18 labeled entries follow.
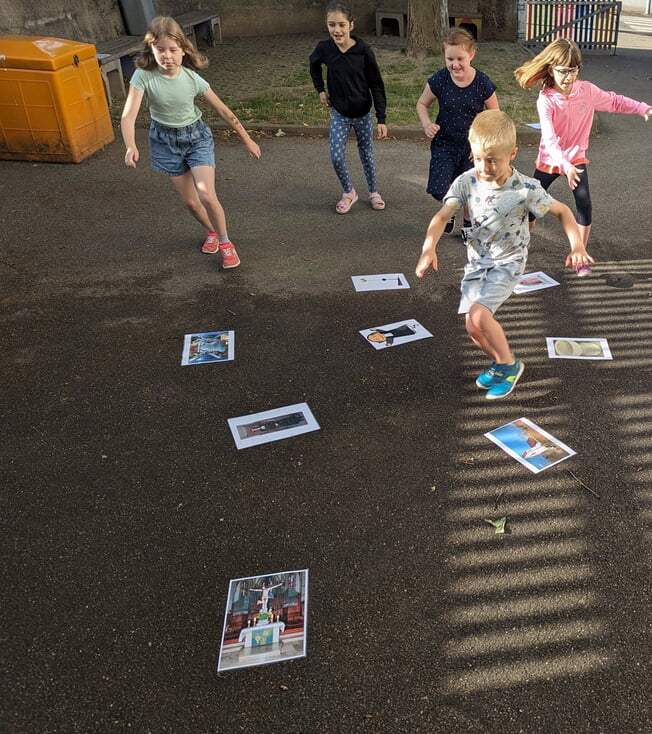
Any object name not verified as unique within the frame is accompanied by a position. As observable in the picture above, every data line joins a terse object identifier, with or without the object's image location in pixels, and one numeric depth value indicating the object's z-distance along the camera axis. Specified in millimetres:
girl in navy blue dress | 5016
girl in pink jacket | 4824
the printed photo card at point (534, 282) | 5109
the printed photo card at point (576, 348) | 4254
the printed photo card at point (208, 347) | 4363
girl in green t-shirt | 4875
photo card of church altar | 2475
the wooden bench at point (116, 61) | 10211
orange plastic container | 7566
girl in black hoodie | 5852
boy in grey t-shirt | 3428
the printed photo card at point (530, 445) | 3385
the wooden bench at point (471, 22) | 16031
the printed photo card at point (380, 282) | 5199
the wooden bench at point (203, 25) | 14812
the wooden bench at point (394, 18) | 16812
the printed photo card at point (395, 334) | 4484
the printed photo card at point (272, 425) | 3627
